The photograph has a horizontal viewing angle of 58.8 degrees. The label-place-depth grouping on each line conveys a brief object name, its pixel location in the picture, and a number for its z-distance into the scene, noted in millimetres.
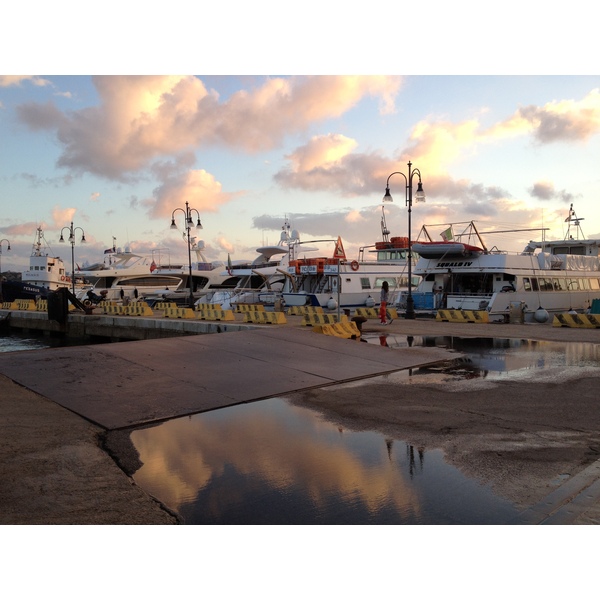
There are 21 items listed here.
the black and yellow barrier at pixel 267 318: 22781
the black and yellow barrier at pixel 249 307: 30203
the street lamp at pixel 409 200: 24875
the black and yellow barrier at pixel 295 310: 29297
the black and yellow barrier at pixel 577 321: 20375
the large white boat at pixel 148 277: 54281
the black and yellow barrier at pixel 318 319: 21031
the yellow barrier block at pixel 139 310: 30766
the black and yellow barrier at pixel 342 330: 16205
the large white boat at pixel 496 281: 24812
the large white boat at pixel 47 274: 59312
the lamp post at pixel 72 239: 44138
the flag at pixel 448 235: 28734
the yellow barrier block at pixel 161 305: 36812
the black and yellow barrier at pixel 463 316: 22891
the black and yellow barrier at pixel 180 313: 27625
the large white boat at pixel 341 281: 31266
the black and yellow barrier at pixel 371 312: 26275
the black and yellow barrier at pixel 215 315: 25641
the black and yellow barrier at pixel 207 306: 29442
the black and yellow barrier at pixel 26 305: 40406
